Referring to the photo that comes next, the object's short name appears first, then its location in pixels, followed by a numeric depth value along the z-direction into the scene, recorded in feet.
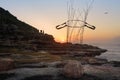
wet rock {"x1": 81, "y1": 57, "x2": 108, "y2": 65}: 36.07
